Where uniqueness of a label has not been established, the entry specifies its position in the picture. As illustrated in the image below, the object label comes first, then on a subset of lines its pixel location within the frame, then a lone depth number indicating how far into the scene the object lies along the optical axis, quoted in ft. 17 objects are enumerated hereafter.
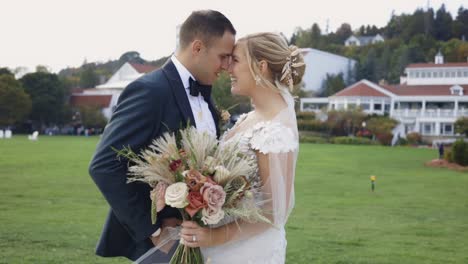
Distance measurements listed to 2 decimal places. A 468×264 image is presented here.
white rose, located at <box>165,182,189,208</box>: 11.58
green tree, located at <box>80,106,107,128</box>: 249.14
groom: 12.74
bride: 13.37
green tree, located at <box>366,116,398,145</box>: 188.24
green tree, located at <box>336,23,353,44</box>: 556.10
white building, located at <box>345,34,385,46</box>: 509.76
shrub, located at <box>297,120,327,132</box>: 208.13
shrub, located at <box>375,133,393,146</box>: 187.11
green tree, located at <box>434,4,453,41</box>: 458.09
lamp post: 197.61
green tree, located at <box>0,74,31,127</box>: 223.92
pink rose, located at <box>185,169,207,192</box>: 11.68
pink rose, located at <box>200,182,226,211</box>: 11.59
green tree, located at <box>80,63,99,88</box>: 359.25
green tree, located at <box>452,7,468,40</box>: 452.76
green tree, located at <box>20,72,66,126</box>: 246.27
